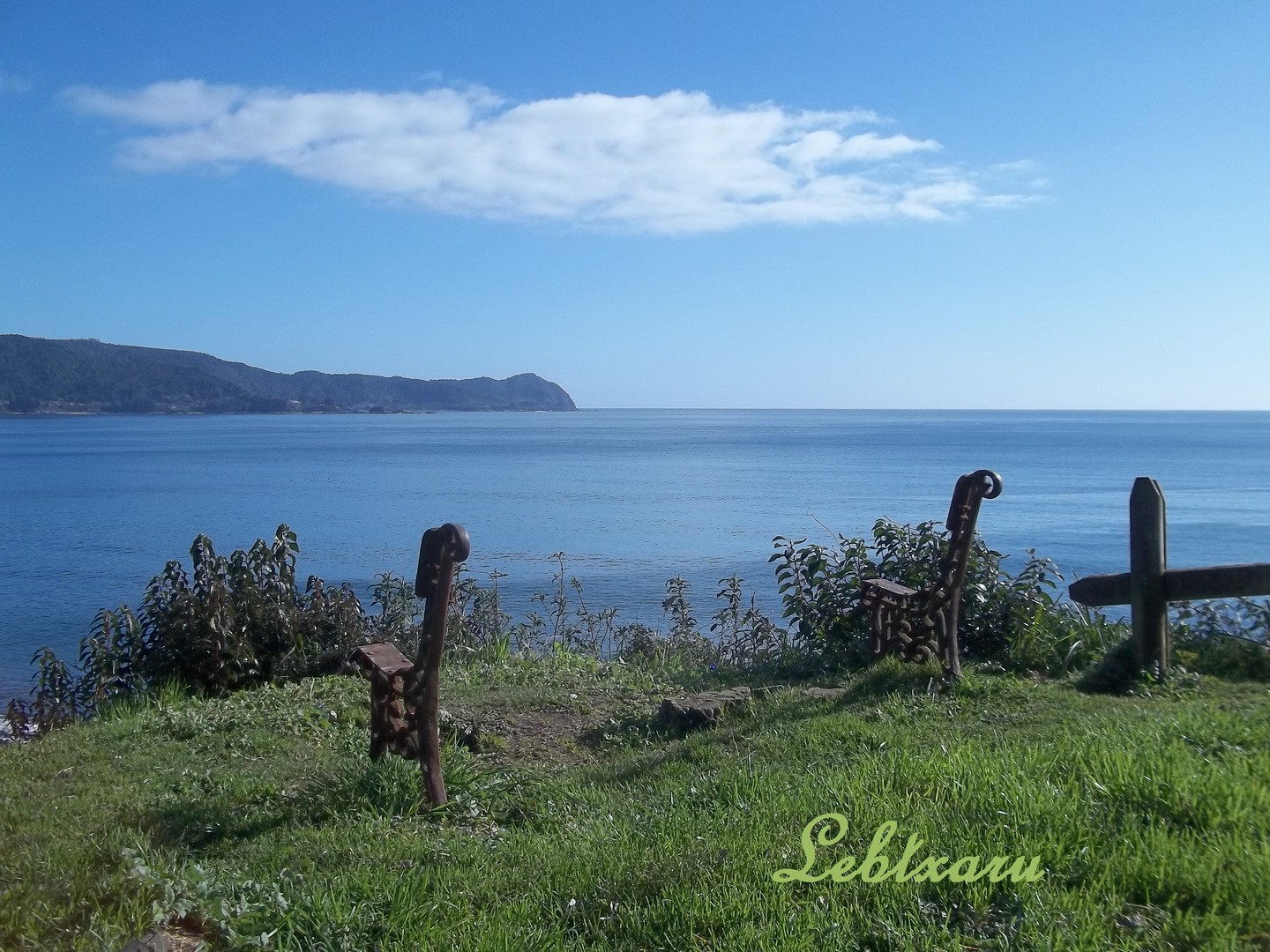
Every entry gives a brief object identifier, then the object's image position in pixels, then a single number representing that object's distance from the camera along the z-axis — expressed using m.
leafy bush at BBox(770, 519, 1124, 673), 8.44
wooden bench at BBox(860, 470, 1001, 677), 7.21
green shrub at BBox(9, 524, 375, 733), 10.27
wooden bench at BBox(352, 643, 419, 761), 5.60
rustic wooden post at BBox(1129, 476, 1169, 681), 6.82
